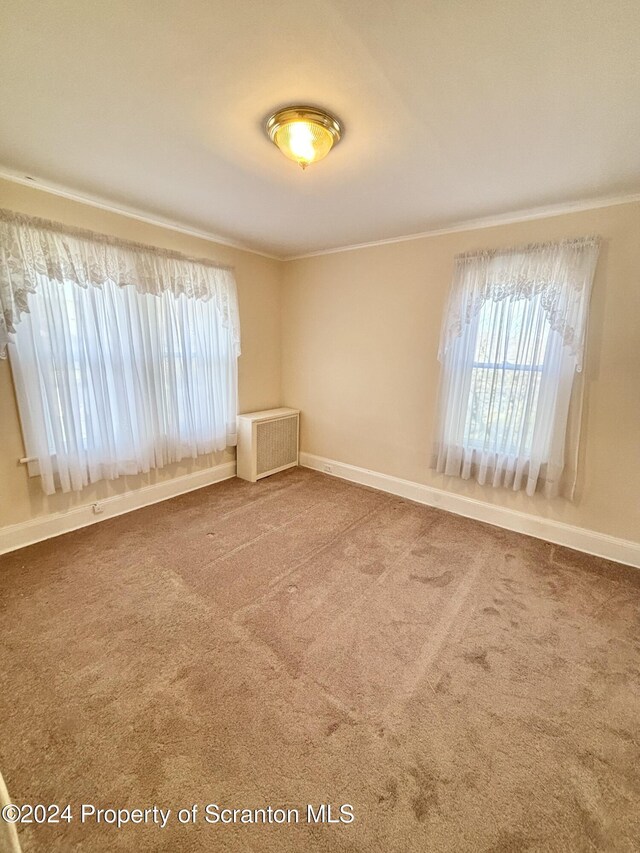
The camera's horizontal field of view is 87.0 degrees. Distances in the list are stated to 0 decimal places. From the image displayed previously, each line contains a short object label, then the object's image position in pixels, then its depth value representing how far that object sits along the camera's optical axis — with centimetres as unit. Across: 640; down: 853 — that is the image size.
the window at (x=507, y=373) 248
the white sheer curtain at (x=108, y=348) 220
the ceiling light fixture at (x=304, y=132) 146
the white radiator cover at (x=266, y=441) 360
